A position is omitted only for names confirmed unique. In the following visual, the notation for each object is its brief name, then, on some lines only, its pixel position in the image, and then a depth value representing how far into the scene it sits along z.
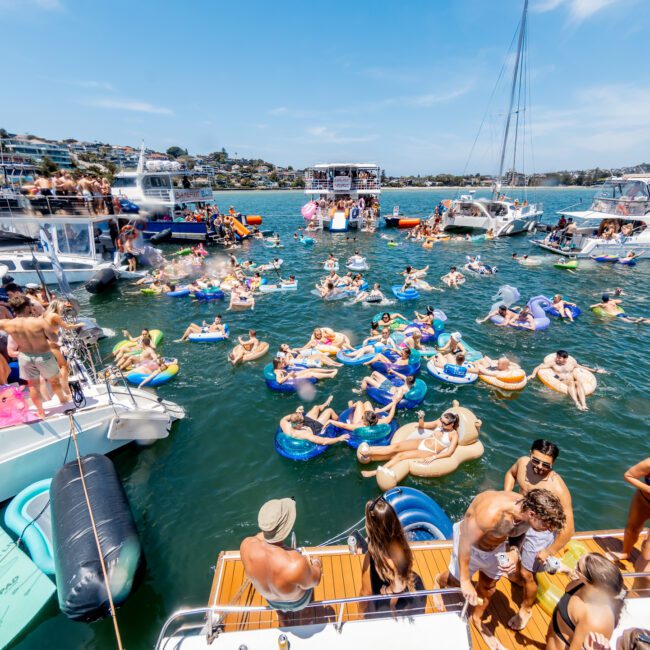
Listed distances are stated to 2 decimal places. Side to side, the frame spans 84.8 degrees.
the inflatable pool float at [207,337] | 14.27
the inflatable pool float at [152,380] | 11.41
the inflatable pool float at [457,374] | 11.20
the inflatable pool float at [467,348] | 12.05
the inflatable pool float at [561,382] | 10.67
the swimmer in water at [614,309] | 16.06
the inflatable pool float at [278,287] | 20.41
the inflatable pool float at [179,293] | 19.78
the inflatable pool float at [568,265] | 24.66
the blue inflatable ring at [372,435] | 8.45
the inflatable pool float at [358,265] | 24.12
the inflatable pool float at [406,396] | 10.00
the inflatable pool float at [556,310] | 16.00
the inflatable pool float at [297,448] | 8.35
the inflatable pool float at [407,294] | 18.66
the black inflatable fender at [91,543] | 4.83
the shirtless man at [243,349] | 12.73
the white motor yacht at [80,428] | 6.95
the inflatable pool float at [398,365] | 11.20
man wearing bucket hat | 3.40
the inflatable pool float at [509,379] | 10.83
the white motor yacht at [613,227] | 26.73
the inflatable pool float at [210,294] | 19.14
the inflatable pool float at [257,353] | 12.94
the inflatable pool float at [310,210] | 42.69
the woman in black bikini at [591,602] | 2.88
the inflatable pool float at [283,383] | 10.99
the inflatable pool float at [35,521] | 5.86
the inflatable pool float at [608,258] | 26.12
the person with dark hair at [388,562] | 3.50
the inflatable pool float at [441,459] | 7.42
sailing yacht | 36.56
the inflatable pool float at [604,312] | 16.47
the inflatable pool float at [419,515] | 6.00
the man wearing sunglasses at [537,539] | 4.13
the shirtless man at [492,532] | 3.27
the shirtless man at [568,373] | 10.34
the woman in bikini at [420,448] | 7.69
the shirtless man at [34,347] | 6.70
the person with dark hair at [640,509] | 4.73
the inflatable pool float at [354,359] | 12.10
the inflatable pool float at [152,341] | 13.24
